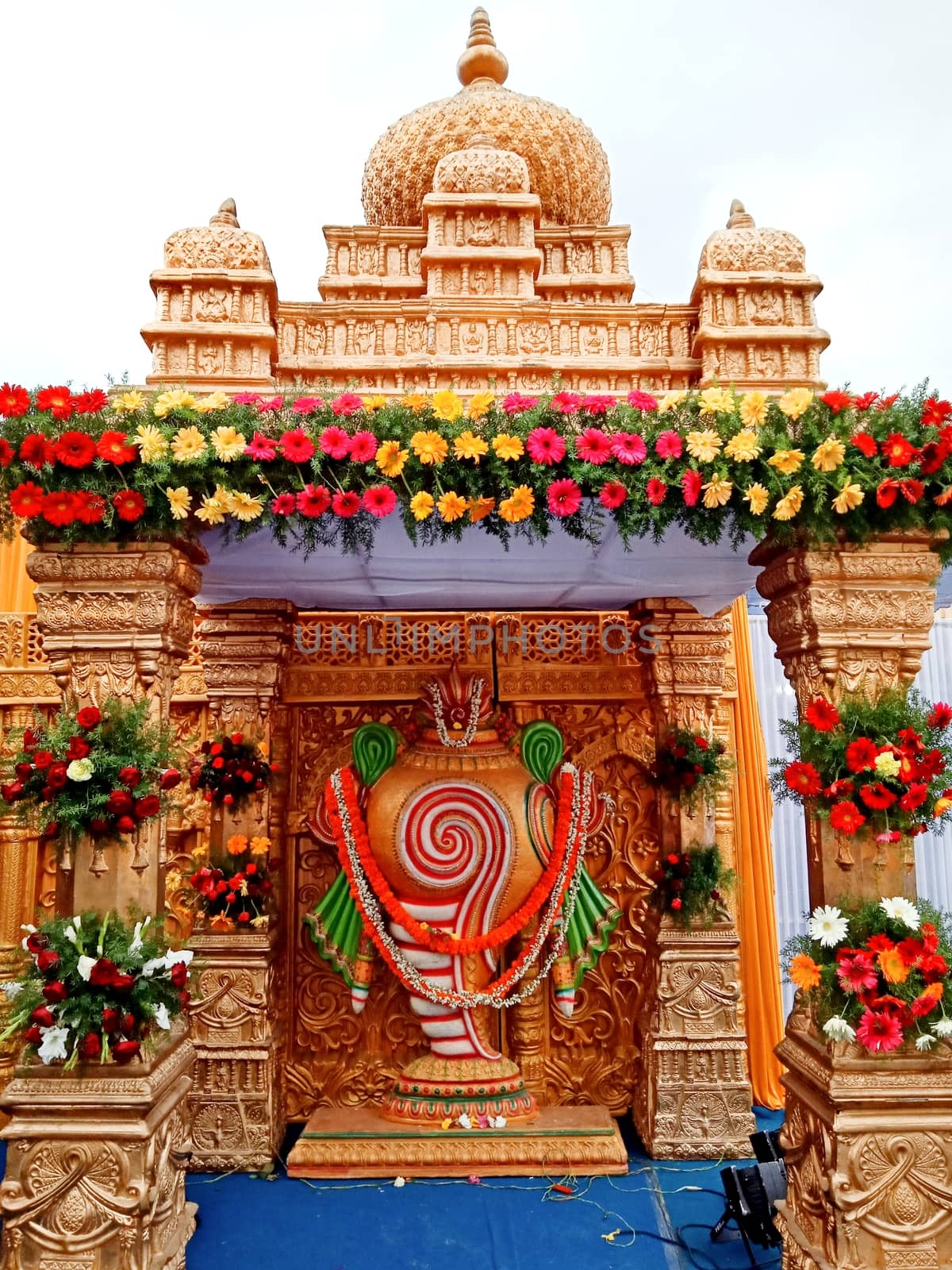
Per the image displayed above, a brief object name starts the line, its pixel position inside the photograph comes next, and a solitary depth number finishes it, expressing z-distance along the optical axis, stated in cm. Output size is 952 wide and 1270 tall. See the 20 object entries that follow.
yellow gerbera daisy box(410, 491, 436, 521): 262
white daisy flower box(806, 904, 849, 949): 257
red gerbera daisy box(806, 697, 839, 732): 269
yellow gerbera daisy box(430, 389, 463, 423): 266
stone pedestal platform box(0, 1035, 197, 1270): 244
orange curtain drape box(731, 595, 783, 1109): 470
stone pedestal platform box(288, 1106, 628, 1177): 386
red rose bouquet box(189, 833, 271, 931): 410
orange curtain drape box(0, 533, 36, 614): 509
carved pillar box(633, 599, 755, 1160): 415
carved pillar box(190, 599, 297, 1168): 401
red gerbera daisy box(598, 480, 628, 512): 262
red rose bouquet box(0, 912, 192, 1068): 247
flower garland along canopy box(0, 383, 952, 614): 263
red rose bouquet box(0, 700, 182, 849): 255
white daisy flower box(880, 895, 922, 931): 254
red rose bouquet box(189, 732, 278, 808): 418
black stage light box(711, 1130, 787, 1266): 324
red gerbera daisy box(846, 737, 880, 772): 258
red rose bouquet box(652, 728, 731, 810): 437
